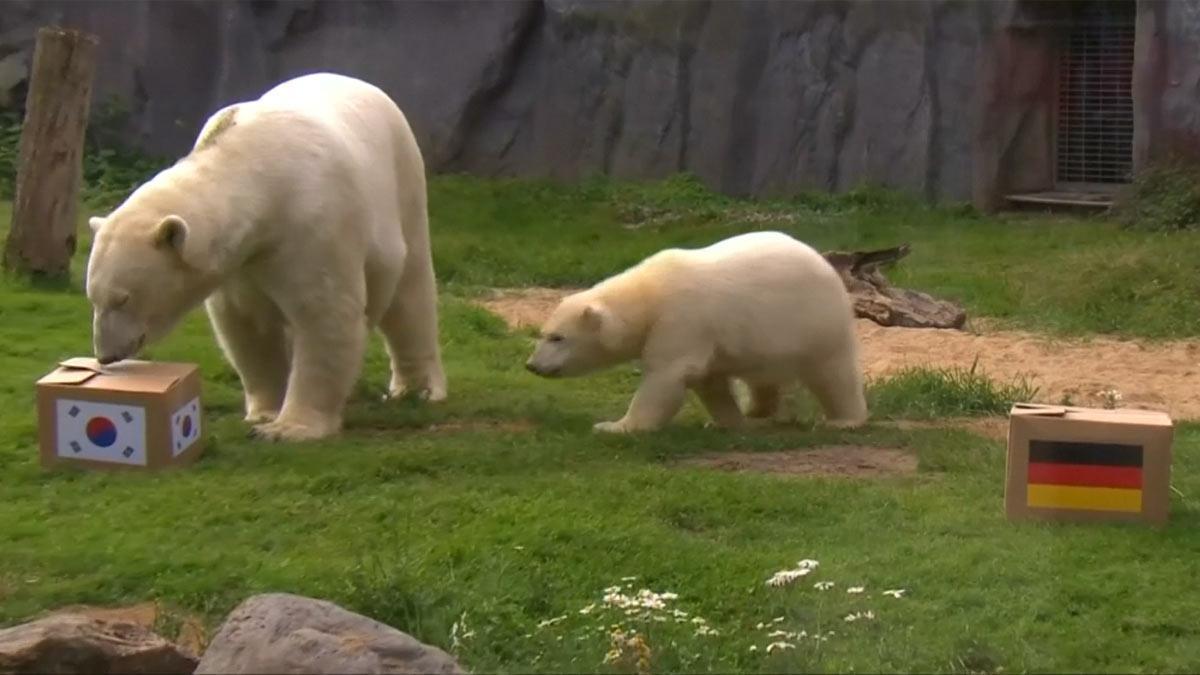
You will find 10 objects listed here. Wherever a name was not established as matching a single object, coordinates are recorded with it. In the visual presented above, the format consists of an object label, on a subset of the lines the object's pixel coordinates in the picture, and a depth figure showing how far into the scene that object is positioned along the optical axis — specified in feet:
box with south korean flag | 37.47
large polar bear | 39.40
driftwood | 66.64
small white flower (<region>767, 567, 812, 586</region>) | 26.26
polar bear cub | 43.09
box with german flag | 32.65
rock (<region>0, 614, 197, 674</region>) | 25.43
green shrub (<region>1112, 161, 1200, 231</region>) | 87.71
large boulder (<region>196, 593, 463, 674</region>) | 22.20
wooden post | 63.87
